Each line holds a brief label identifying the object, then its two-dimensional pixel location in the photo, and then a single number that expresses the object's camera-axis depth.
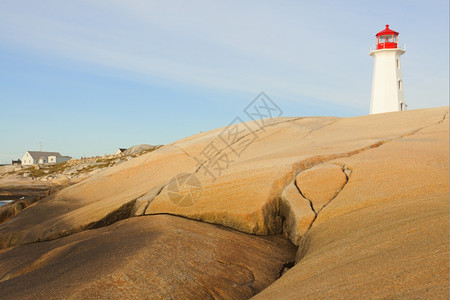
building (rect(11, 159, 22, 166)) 94.81
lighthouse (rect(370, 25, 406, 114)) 32.44
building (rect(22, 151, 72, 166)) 86.88
